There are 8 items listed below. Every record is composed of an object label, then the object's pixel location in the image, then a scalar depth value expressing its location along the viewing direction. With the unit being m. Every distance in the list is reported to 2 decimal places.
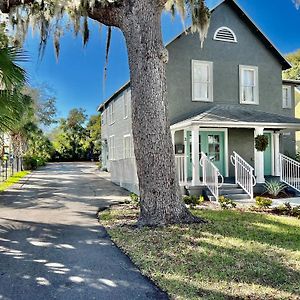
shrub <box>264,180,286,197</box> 11.83
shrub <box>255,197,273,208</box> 9.50
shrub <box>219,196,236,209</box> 9.60
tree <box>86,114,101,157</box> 39.91
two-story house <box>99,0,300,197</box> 13.13
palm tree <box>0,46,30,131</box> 6.61
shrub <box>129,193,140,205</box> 10.17
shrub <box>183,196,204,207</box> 9.70
